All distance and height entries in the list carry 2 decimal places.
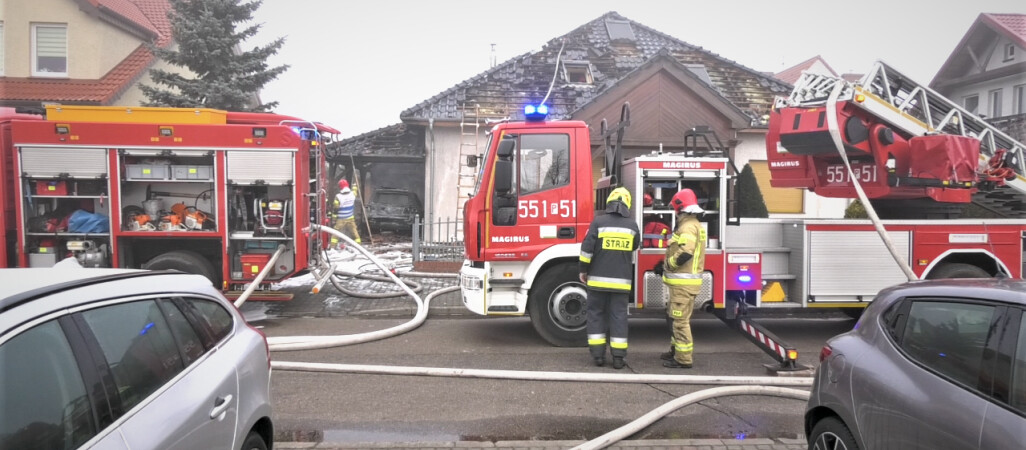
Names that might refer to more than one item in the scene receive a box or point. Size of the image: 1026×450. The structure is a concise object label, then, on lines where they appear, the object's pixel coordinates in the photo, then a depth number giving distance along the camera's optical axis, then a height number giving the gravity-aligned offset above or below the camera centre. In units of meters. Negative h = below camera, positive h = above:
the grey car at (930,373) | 2.65 -0.75
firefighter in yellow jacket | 6.78 -0.70
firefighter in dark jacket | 6.80 -0.66
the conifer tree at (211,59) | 16.97 +3.61
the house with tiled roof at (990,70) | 24.25 +4.84
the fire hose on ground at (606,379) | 5.02 -1.53
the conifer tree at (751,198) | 14.94 +0.06
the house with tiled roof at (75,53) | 18.44 +4.17
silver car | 2.07 -0.56
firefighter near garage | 14.84 -0.15
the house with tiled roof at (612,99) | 16.27 +2.51
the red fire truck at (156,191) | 8.84 +0.18
